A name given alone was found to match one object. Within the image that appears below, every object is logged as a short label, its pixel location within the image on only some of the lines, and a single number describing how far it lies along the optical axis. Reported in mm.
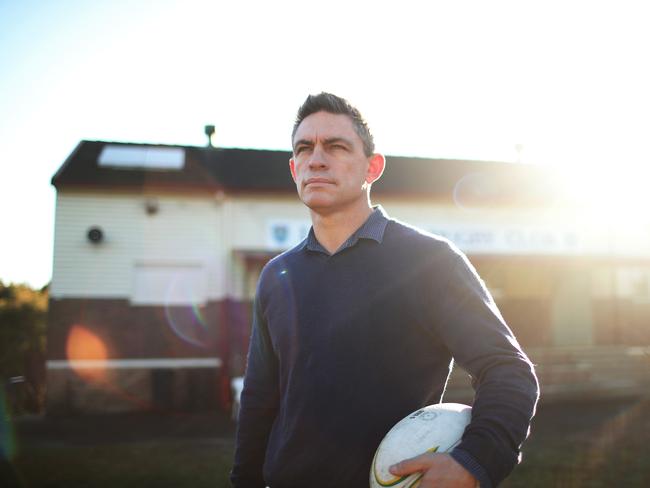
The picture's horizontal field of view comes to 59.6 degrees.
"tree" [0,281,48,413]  13945
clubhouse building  14047
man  1866
